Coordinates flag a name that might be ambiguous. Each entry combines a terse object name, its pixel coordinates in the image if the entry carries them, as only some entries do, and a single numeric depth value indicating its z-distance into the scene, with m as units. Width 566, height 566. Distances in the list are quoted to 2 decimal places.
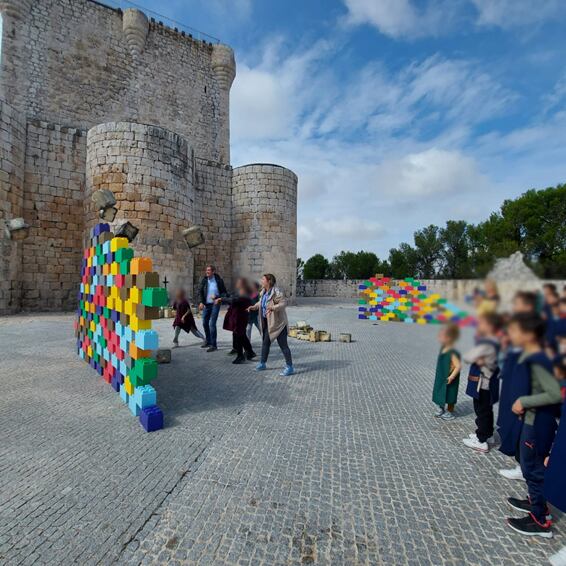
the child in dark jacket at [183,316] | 6.61
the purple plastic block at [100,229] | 4.69
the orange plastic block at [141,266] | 3.30
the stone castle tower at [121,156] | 12.86
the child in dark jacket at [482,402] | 2.75
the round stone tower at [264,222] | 17.53
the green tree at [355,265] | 49.03
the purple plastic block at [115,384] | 3.93
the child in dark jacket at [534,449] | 1.45
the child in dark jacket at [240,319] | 5.71
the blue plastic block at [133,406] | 3.24
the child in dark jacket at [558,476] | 1.69
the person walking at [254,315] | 6.71
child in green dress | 3.11
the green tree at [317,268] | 55.36
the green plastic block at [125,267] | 3.59
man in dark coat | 6.49
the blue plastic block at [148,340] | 3.14
